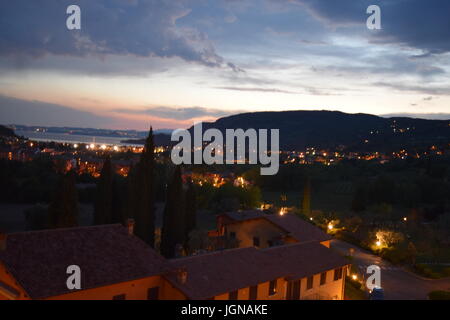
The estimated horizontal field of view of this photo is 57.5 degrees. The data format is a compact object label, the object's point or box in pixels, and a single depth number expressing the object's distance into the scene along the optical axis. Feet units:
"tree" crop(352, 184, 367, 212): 154.92
